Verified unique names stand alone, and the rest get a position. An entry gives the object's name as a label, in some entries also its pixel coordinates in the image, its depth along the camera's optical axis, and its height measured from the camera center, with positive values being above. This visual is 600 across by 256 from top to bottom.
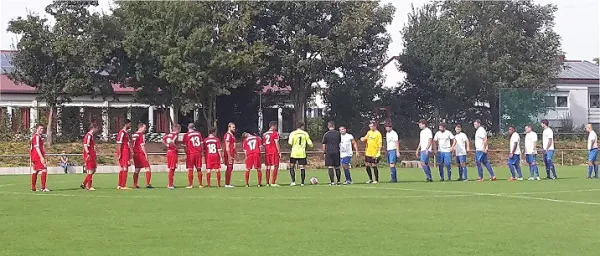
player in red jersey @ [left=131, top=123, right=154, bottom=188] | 24.06 -0.03
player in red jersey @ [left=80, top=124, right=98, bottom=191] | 23.19 -0.10
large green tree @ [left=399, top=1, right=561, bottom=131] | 53.88 +6.12
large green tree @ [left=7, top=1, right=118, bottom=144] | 44.22 +5.34
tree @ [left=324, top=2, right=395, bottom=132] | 48.00 +5.29
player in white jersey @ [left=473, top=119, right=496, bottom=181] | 27.02 -0.02
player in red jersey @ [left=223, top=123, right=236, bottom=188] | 24.88 +0.01
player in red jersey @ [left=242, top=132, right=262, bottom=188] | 25.19 -0.03
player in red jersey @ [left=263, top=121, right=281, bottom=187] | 25.27 +0.03
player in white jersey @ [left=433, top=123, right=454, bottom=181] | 27.23 +0.06
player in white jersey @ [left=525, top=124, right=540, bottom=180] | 27.72 -0.03
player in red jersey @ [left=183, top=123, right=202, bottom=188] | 24.67 +0.05
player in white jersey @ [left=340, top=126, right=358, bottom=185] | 26.35 +0.11
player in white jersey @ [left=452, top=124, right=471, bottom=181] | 27.36 +0.02
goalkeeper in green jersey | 25.48 +0.11
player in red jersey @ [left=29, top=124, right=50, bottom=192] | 22.47 -0.03
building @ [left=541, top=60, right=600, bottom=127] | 65.38 +4.54
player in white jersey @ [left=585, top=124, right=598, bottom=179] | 27.58 -0.08
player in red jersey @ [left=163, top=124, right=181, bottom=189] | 24.31 +0.05
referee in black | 25.52 -0.01
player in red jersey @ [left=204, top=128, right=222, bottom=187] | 24.94 -0.10
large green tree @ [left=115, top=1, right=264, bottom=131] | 44.59 +5.43
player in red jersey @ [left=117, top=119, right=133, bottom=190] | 23.53 -0.05
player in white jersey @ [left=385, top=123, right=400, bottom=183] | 26.58 +0.10
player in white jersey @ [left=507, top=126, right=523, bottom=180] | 27.11 -0.15
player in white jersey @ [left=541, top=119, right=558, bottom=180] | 27.70 +0.06
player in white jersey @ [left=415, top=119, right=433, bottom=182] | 26.62 +0.09
